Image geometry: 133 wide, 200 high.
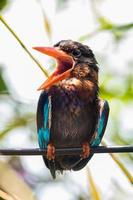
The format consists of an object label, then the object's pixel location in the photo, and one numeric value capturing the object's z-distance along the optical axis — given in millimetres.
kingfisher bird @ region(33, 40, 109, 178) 6437
